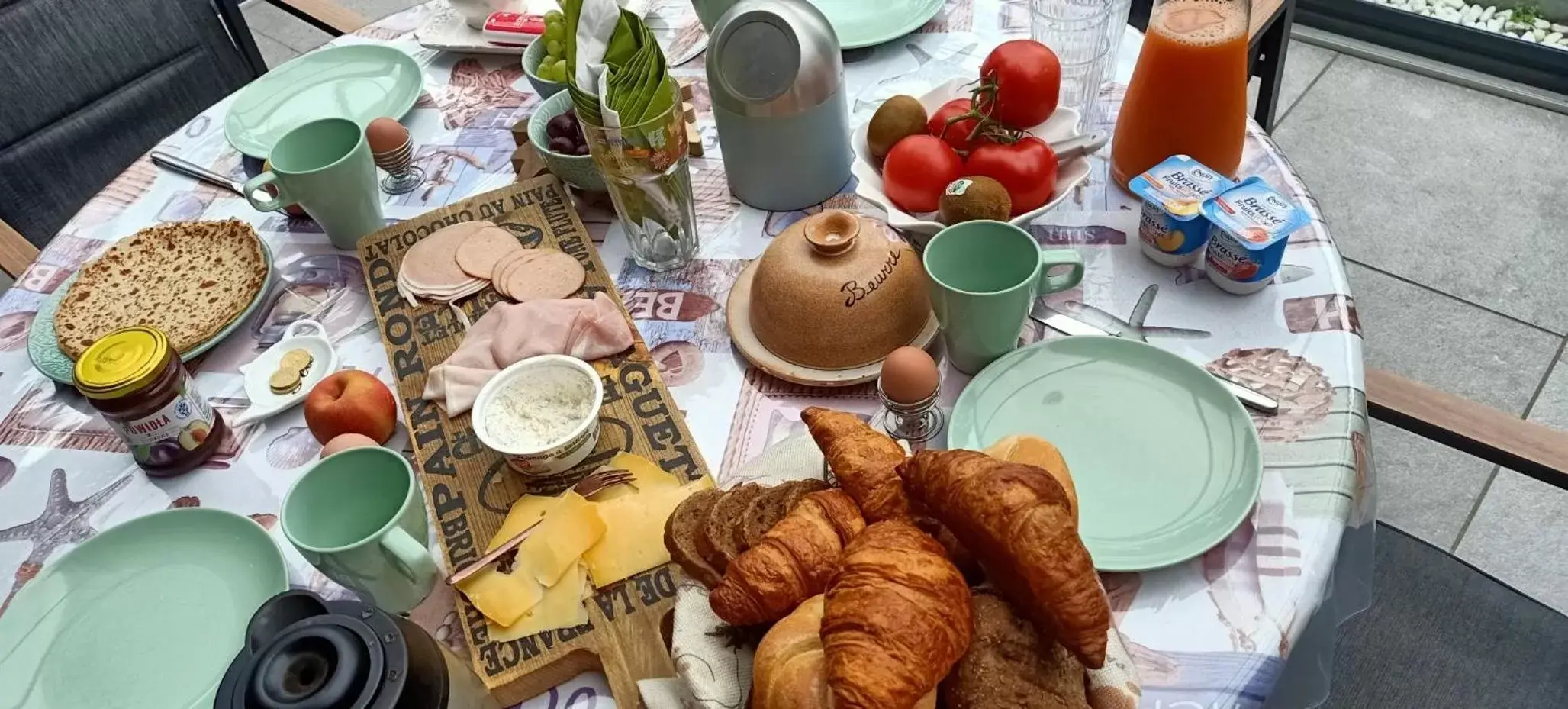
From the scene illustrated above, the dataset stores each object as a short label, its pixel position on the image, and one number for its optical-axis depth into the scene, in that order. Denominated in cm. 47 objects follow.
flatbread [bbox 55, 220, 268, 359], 108
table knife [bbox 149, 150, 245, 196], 132
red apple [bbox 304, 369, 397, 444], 95
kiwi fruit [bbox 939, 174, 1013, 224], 97
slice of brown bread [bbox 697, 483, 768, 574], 72
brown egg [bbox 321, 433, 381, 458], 90
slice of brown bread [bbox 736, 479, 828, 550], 72
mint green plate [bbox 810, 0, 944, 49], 139
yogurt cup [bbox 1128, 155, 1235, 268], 97
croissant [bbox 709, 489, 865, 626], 64
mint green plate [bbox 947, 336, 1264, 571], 77
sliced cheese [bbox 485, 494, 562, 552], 84
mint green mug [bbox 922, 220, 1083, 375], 87
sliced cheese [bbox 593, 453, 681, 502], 87
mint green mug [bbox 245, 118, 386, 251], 112
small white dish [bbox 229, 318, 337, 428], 100
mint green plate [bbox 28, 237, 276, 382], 104
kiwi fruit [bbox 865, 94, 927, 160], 111
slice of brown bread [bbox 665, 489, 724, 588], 73
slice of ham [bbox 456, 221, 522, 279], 112
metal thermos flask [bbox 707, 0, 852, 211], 103
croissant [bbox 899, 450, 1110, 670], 59
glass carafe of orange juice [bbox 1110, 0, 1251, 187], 101
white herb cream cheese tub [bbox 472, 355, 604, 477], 87
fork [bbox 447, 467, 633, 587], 87
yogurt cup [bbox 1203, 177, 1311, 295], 92
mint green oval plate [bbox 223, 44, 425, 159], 138
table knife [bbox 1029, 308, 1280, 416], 86
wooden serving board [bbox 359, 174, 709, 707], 76
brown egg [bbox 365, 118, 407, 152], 126
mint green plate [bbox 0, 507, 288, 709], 80
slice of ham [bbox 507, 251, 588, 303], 108
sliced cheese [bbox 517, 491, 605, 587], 80
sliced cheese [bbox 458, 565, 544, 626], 78
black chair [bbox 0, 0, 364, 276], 156
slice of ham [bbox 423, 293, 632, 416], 98
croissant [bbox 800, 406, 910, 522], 68
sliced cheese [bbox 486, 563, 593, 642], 78
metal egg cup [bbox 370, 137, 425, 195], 127
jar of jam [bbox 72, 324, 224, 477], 86
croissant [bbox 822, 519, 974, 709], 55
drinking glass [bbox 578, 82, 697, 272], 102
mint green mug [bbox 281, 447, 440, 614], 76
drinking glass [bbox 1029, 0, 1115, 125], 128
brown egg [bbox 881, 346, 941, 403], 82
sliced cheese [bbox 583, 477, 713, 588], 81
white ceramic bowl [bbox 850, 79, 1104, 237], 103
